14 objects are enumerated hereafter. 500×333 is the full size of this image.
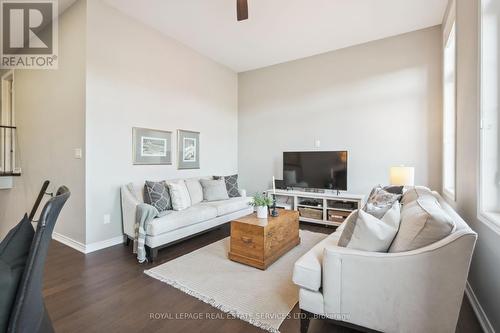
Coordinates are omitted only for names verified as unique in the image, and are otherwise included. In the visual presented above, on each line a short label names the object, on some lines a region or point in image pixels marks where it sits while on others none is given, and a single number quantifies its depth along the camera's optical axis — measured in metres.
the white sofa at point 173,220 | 2.79
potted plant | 2.83
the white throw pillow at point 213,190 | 4.11
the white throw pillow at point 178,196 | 3.41
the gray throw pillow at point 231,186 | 4.51
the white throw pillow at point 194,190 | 3.85
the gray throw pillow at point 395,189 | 2.83
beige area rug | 1.87
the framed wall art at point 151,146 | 3.52
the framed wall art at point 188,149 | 4.24
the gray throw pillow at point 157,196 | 3.23
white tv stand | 4.02
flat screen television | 4.22
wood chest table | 2.55
